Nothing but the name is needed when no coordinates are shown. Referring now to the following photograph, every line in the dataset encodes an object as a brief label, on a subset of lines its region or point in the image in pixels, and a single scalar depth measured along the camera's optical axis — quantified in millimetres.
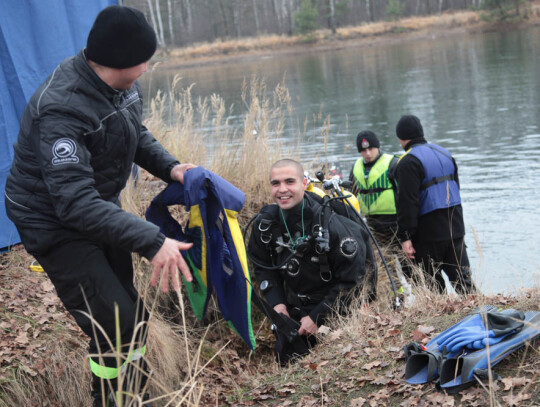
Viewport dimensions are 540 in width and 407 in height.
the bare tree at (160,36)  47666
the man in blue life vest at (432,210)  6305
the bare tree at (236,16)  54469
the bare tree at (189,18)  56188
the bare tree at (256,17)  54938
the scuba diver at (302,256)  4953
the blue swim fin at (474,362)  3182
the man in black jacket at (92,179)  2801
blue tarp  5875
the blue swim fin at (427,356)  3395
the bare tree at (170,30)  50984
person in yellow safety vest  7172
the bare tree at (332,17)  48112
